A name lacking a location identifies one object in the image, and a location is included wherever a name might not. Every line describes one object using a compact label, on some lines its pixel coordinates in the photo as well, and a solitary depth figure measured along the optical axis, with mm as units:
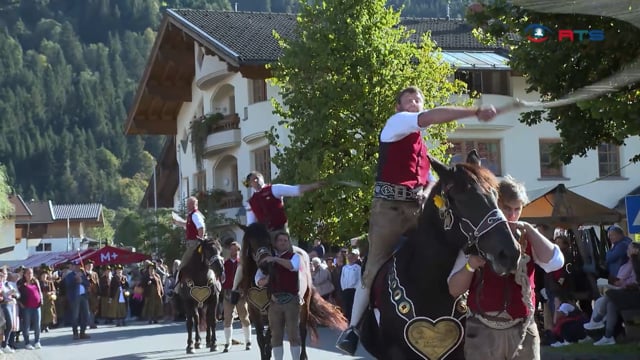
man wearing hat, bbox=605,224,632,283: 17125
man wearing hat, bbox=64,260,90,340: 28672
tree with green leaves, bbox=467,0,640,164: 14227
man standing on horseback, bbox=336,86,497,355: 8406
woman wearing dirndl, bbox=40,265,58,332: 33969
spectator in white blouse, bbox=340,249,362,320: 23427
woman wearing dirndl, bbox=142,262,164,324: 37812
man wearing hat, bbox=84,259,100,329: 37312
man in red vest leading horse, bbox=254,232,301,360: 14062
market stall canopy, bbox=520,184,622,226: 20281
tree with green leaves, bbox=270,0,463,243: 28578
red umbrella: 41375
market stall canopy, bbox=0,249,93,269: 50188
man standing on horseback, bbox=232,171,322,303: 14078
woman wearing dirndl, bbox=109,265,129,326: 37719
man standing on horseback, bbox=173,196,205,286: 19306
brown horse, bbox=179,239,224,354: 20188
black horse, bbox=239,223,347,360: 14102
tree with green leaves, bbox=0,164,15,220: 48188
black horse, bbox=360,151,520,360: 7215
